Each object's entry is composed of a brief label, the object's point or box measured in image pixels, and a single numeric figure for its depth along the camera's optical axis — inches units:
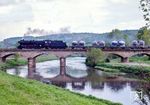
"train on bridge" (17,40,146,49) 3032.0
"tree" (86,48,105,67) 2863.0
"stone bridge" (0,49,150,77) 2969.3
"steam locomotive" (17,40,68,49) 3036.6
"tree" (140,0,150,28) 482.6
